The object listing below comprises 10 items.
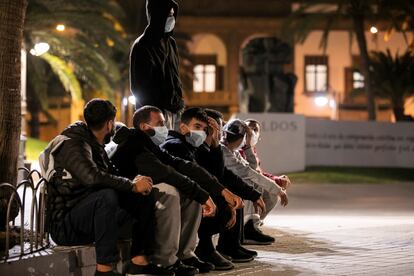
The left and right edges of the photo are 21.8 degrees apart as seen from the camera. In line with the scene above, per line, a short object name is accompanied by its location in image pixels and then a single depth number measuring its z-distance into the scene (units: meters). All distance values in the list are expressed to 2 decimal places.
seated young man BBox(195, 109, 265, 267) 9.91
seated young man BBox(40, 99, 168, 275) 8.12
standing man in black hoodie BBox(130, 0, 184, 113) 10.44
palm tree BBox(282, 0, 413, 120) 39.81
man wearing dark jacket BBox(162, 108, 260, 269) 9.71
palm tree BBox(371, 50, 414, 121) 43.15
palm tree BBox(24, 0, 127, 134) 27.29
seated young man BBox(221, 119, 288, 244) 11.49
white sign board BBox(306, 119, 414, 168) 32.15
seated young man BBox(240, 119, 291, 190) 12.56
